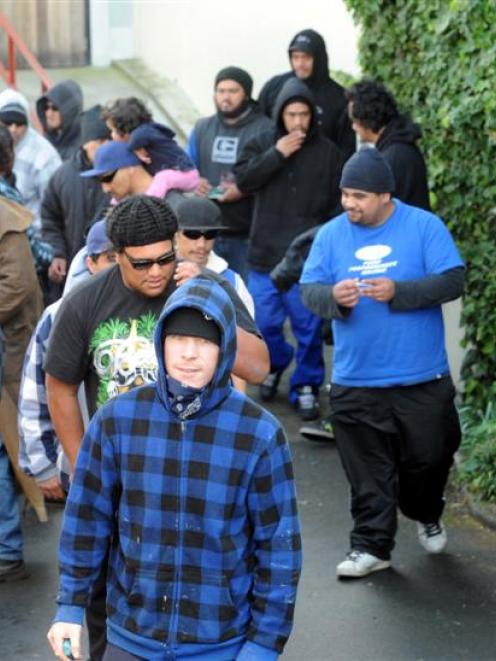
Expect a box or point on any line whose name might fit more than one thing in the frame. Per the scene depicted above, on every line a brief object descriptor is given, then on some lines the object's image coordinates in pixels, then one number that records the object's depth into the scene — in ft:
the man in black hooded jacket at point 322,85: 50.25
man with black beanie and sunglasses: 24.68
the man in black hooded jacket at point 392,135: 39.53
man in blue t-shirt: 32.60
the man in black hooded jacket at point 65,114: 55.52
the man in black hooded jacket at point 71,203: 45.10
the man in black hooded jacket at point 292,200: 46.55
